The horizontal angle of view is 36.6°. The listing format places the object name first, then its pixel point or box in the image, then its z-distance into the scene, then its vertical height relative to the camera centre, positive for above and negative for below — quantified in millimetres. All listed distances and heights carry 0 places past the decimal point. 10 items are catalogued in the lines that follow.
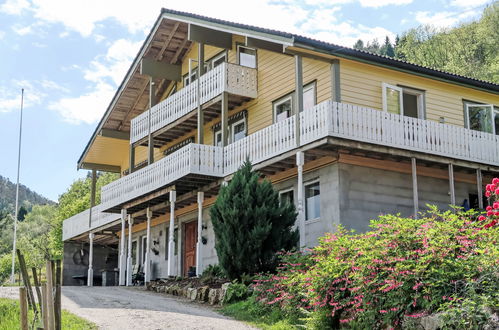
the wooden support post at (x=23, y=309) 9688 -241
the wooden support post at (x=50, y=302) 9664 -150
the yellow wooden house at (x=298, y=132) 21562 +4708
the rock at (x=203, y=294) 19531 -96
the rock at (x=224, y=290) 18438 +6
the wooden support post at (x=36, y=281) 10914 +137
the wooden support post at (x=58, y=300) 10484 -134
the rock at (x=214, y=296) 18844 -143
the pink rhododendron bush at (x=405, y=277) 11484 +212
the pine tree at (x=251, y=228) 18844 +1557
